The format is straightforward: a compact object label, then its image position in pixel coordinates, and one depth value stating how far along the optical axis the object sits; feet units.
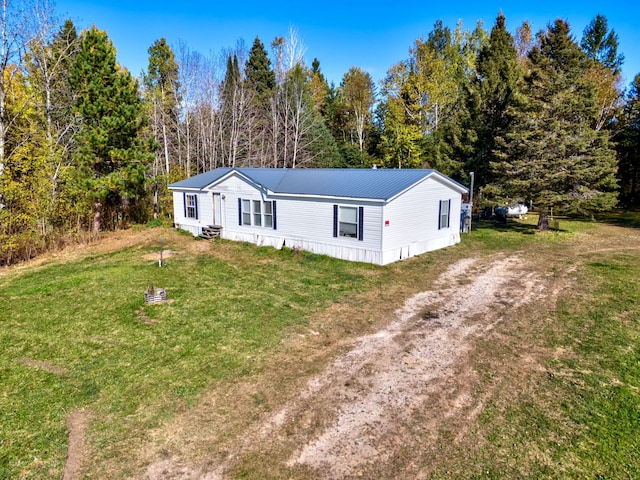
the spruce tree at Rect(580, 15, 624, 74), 124.67
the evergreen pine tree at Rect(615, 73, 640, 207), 104.22
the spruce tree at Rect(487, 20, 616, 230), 67.51
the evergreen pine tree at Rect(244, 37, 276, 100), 136.28
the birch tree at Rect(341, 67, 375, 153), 140.56
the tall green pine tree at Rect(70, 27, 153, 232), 61.77
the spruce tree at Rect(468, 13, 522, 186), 88.74
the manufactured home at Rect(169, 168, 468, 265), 49.78
